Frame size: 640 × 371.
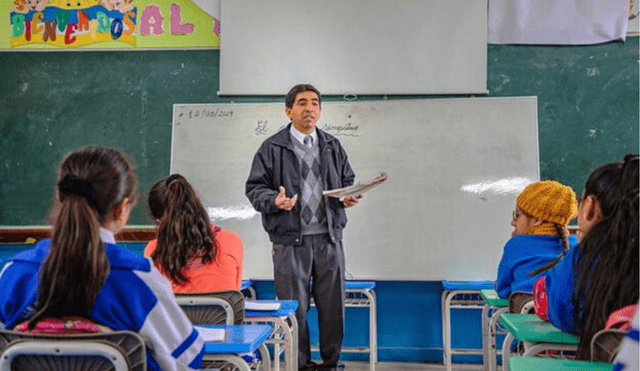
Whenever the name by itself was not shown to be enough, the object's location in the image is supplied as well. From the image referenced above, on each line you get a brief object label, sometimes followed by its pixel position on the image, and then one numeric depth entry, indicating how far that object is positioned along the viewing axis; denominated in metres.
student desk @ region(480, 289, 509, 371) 2.65
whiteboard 4.41
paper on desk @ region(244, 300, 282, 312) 2.41
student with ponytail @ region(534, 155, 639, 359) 1.58
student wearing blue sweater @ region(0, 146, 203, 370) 1.32
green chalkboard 4.46
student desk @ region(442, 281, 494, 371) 4.10
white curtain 4.44
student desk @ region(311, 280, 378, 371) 4.16
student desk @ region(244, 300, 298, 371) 2.43
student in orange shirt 2.33
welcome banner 4.79
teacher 3.40
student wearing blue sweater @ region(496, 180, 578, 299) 2.51
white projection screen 4.50
